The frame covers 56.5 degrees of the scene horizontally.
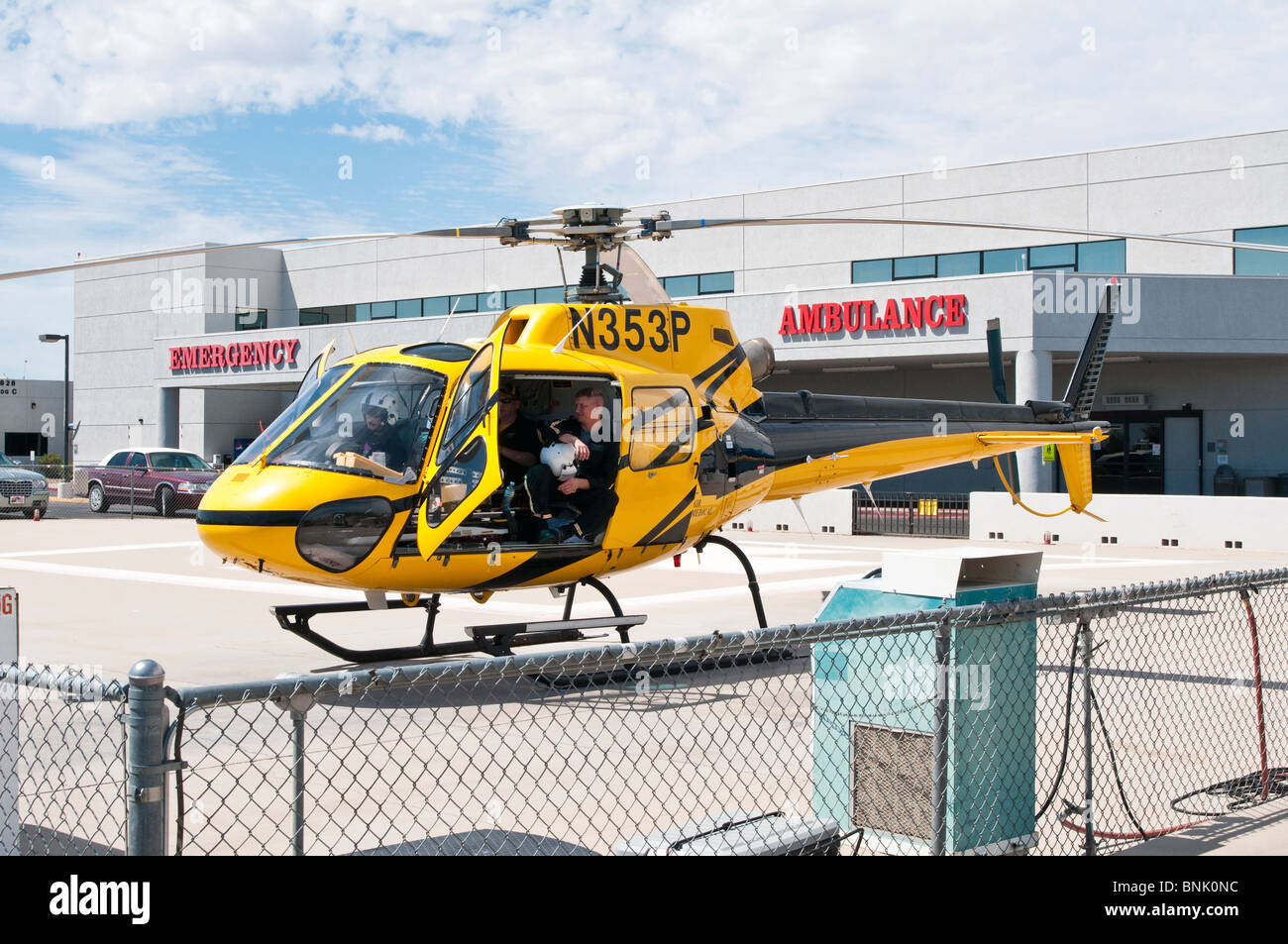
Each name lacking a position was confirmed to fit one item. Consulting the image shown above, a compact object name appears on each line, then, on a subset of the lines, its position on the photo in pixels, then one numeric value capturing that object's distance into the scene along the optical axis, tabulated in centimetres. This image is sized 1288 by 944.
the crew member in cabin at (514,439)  958
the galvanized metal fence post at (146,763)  289
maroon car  3059
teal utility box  515
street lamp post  4450
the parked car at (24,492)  2816
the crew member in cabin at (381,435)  845
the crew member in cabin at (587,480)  925
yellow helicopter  829
